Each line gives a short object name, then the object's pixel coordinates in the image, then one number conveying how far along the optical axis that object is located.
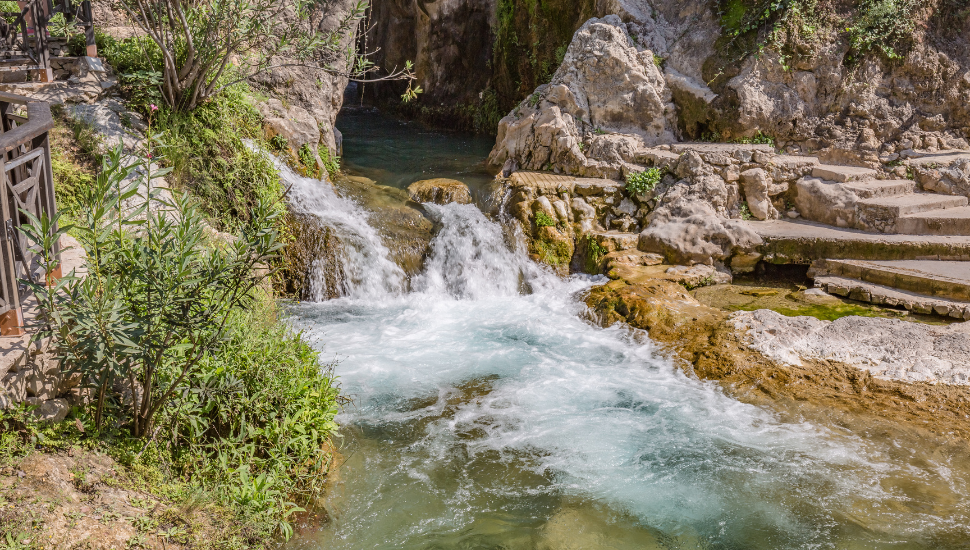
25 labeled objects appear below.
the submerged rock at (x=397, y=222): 9.58
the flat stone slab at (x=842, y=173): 10.19
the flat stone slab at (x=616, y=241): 9.91
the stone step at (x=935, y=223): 9.02
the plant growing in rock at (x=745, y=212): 10.24
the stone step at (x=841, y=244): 8.73
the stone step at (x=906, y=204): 9.26
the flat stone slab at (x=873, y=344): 6.32
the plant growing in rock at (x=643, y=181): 10.41
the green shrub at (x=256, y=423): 4.14
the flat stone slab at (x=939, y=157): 10.20
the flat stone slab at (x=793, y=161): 10.38
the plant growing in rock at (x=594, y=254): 9.88
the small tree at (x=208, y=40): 7.54
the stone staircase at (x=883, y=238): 8.09
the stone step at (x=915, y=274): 7.90
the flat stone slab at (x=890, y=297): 7.64
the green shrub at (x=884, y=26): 10.80
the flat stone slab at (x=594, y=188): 10.55
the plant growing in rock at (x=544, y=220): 10.13
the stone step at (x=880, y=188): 9.78
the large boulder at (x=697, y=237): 9.54
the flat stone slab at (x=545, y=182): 10.56
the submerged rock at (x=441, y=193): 10.60
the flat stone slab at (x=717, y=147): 10.58
